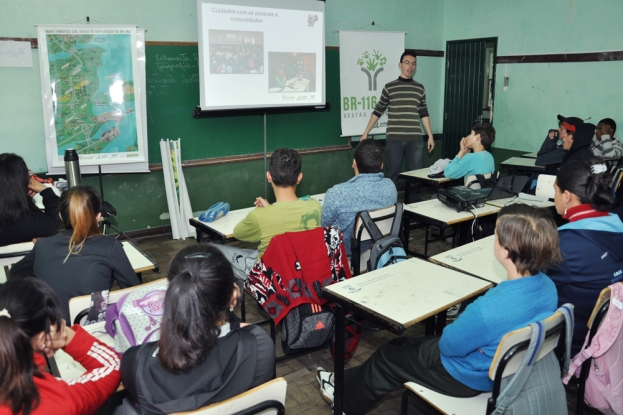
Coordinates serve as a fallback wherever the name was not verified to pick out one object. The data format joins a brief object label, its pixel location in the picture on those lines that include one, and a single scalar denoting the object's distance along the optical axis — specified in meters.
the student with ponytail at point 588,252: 2.06
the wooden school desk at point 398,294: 1.84
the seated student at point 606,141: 4.82
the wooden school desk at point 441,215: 3.19
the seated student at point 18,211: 2.58
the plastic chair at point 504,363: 1.43
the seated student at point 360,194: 2.85
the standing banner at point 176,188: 4.79
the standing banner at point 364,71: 5.82
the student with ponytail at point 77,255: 1.97
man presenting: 5.35
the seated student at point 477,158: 3.98
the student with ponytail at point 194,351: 1.24
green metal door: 6.36
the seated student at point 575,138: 4.31
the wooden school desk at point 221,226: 2.84
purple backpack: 1.58
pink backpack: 1.79
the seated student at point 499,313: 1.53
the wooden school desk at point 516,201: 3.44
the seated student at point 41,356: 1.05
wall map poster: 4.13
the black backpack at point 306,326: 2.46
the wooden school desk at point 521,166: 5.02
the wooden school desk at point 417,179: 4.38
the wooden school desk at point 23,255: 2.39
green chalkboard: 4.75
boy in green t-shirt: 2.58
